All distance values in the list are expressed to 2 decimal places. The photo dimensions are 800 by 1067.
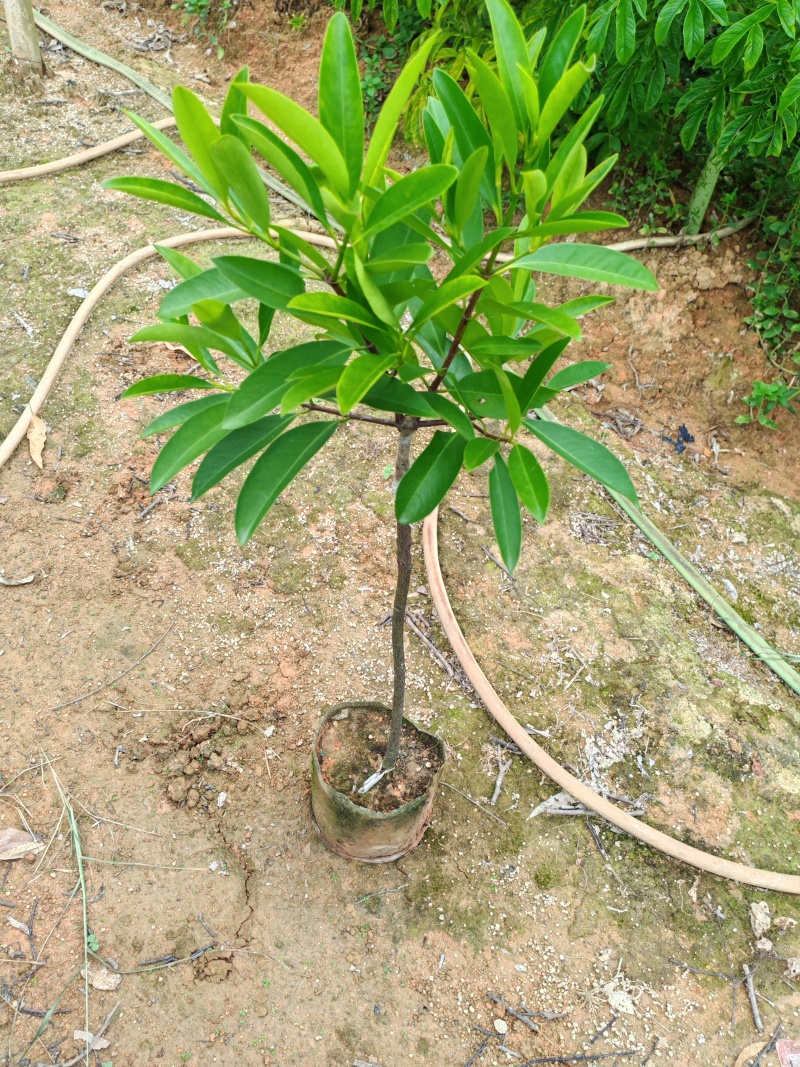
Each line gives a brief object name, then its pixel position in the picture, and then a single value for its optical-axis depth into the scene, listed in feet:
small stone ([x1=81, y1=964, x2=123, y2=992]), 5.18
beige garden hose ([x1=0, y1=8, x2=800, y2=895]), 6.26
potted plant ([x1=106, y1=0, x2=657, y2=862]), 2.80
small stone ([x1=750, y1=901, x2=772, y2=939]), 6.10
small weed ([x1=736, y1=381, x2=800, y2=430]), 9.68
